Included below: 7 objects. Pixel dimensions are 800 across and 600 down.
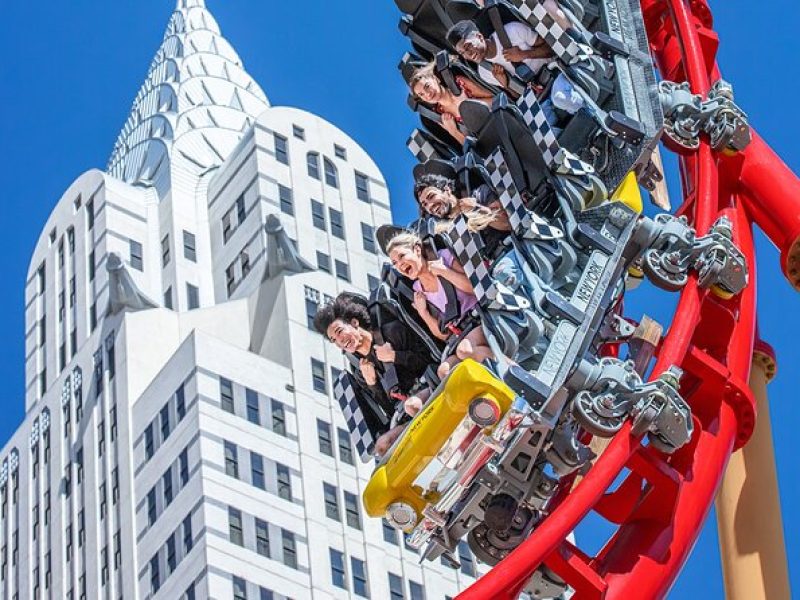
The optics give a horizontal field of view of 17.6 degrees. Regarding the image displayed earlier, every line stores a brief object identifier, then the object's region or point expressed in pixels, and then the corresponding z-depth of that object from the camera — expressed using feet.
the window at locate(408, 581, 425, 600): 211.10
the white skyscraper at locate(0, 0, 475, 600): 206.49
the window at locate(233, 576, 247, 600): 196.03
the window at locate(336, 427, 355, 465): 216.74
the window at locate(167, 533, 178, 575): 202.62
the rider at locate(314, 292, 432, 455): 77.00
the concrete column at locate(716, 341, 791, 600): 72.08
